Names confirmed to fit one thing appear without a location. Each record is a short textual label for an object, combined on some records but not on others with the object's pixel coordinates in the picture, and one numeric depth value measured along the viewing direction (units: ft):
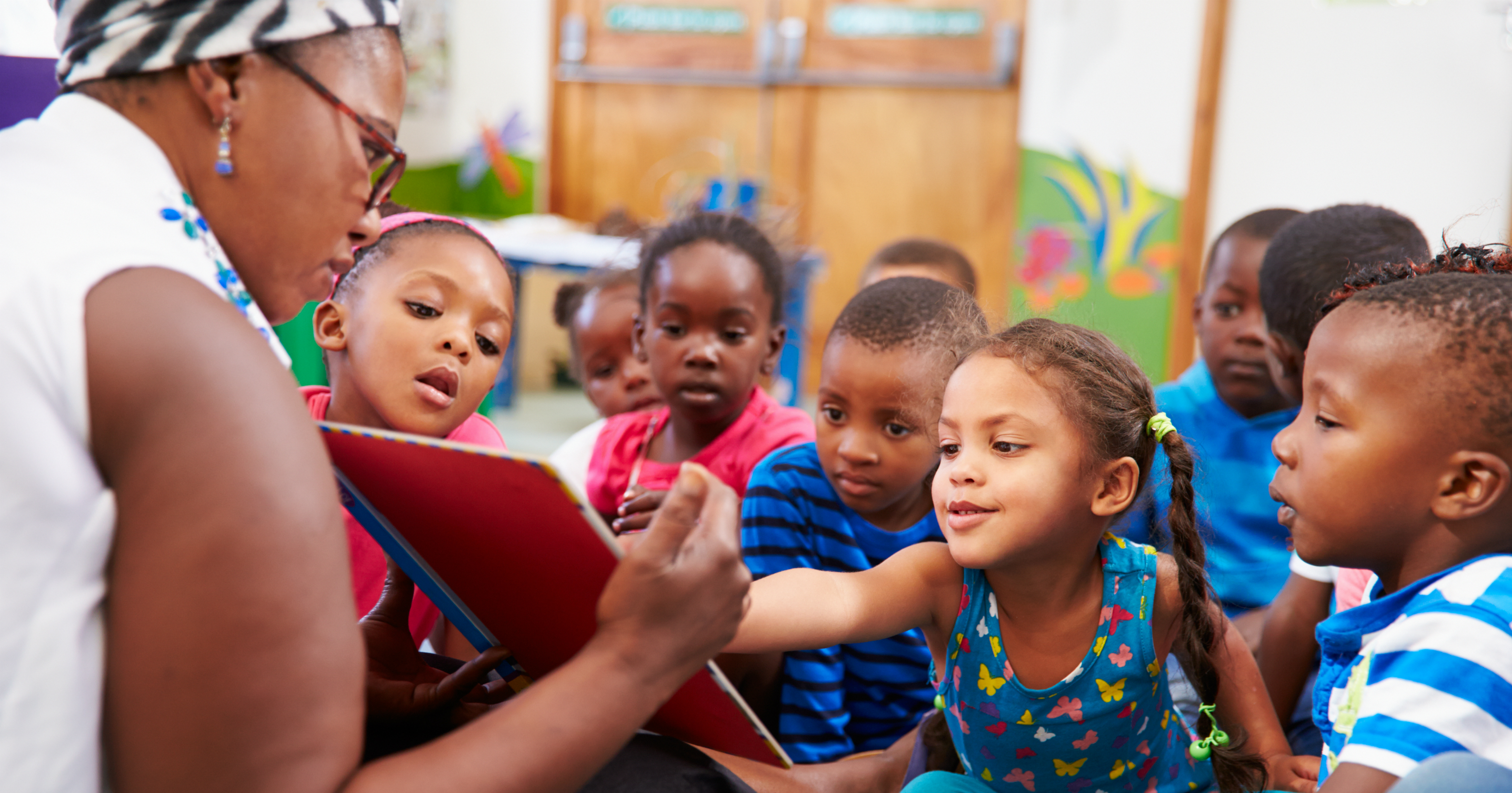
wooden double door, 17.81
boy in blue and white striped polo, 2.98
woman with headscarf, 2.07
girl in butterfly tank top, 3.90
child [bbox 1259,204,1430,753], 5.13
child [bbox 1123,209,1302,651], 6.46
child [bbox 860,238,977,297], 8.59
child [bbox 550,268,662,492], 8.15
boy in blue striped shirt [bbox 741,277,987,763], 5.06
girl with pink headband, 4.79
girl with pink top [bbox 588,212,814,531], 6.59
